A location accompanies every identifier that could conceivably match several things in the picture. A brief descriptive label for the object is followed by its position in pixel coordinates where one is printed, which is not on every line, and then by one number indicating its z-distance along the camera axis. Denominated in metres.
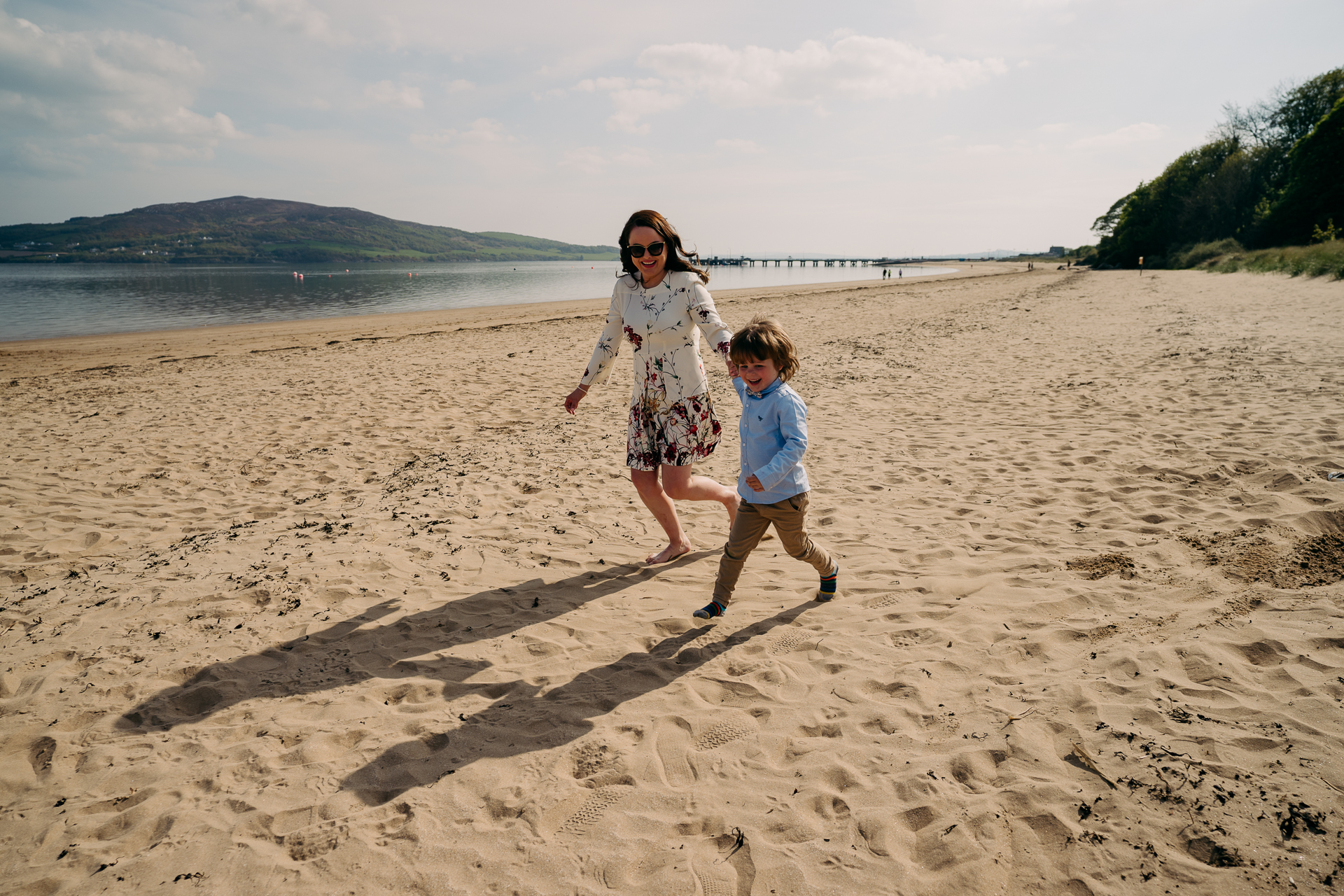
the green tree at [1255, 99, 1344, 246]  40.66
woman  3.67
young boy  3.12
